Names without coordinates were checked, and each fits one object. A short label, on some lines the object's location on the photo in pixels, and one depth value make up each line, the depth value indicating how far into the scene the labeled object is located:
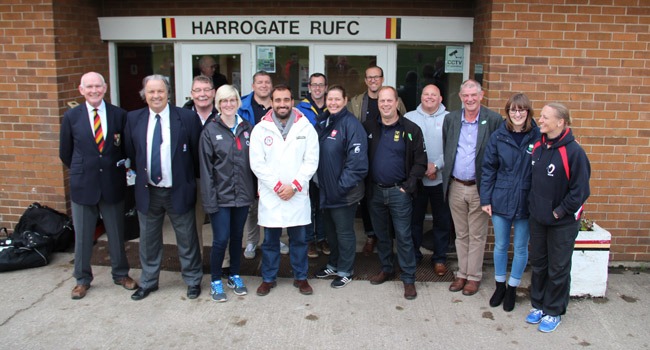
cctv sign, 6.84
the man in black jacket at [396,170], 5.06
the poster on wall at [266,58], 7.08
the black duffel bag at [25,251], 5.66
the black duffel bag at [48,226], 6.09
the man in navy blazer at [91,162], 5.01
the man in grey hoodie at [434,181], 5.53
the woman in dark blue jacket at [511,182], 4.64
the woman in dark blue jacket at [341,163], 5.06
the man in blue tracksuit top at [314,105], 5.70
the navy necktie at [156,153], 4.91
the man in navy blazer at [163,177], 4.94
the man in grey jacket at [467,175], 5.00
